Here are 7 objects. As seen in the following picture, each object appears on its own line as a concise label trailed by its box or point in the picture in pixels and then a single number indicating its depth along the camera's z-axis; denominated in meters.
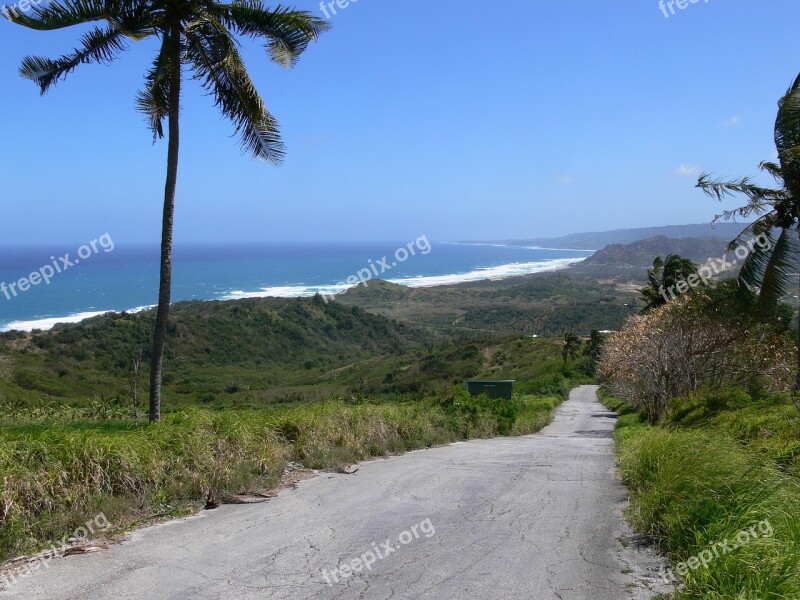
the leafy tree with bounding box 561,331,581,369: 65.62
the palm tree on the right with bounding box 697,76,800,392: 16.22
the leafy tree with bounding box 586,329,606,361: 58.44
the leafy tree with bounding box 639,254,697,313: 34.41
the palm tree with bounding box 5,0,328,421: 9.47
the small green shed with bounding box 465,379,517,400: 29.81
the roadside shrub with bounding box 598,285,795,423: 20.28
